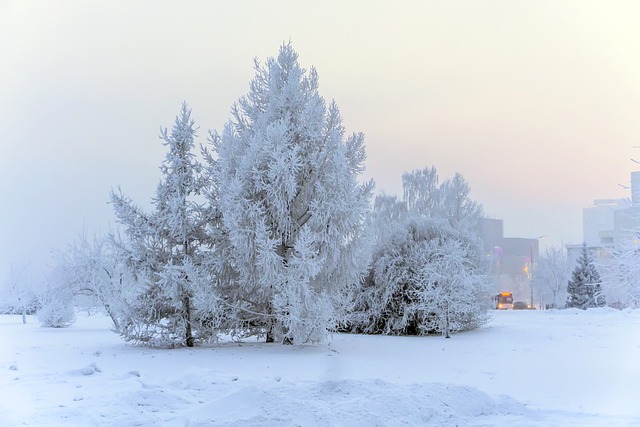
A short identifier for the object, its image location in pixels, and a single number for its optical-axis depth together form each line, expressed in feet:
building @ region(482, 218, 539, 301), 334.44
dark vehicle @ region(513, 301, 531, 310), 206.96
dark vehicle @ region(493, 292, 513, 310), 185.78
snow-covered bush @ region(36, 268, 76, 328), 95.20
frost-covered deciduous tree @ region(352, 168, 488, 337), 77.97
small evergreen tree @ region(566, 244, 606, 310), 150.30
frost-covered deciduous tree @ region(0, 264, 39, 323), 132.05
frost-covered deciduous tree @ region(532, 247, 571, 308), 205.77
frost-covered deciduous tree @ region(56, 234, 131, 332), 86.89
